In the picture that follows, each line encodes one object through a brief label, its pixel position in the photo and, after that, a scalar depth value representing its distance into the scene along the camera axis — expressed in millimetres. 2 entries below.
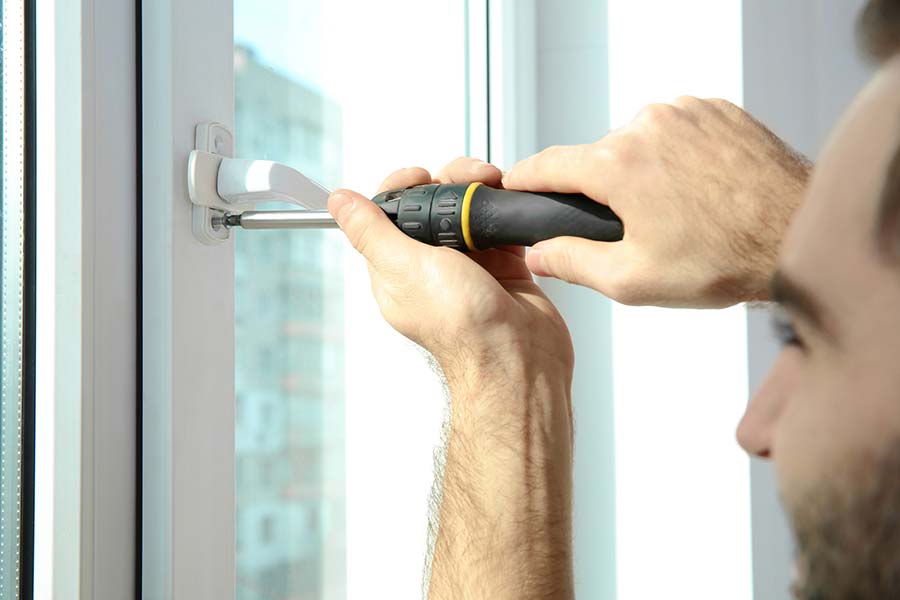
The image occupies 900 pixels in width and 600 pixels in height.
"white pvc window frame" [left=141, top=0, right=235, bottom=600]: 550
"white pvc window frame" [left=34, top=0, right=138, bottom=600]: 502
